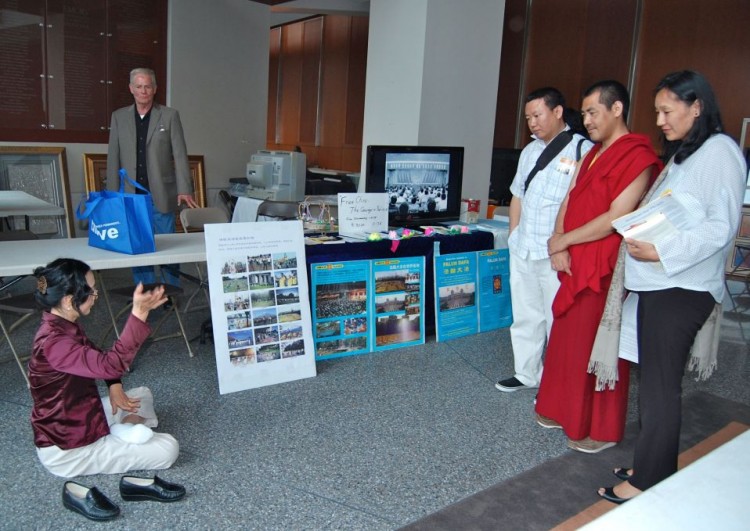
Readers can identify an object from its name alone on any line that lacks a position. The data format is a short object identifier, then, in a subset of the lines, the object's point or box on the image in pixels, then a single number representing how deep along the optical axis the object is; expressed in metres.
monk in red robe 2.62
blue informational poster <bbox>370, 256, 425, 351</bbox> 3.92
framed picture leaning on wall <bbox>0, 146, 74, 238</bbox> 5.77
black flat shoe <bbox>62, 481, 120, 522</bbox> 2.14
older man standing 4.38
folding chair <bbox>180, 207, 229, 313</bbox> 4.43
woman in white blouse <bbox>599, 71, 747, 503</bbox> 2.10
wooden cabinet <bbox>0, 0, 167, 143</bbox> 5.67
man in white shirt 3.17
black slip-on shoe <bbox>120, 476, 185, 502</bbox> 2.26
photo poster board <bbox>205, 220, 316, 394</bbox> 3.18
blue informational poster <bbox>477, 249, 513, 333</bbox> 4.41
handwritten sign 3.90
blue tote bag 3.11
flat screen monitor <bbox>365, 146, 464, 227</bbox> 4.20
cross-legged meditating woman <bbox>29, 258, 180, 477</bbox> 2.21
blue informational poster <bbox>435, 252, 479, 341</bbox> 4.18
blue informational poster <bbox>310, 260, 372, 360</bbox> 3.67
